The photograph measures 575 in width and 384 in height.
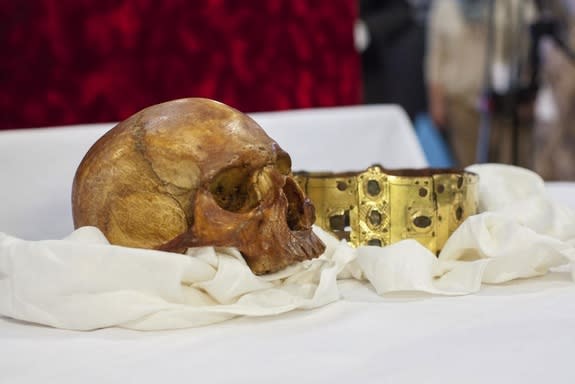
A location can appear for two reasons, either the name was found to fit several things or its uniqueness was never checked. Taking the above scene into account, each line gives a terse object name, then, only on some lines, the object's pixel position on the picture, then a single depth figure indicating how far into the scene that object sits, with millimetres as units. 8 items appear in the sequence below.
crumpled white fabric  1081
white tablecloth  1001
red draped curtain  1567
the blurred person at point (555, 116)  3021
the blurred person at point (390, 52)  2656
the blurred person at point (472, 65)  2764
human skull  1121
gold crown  1230
